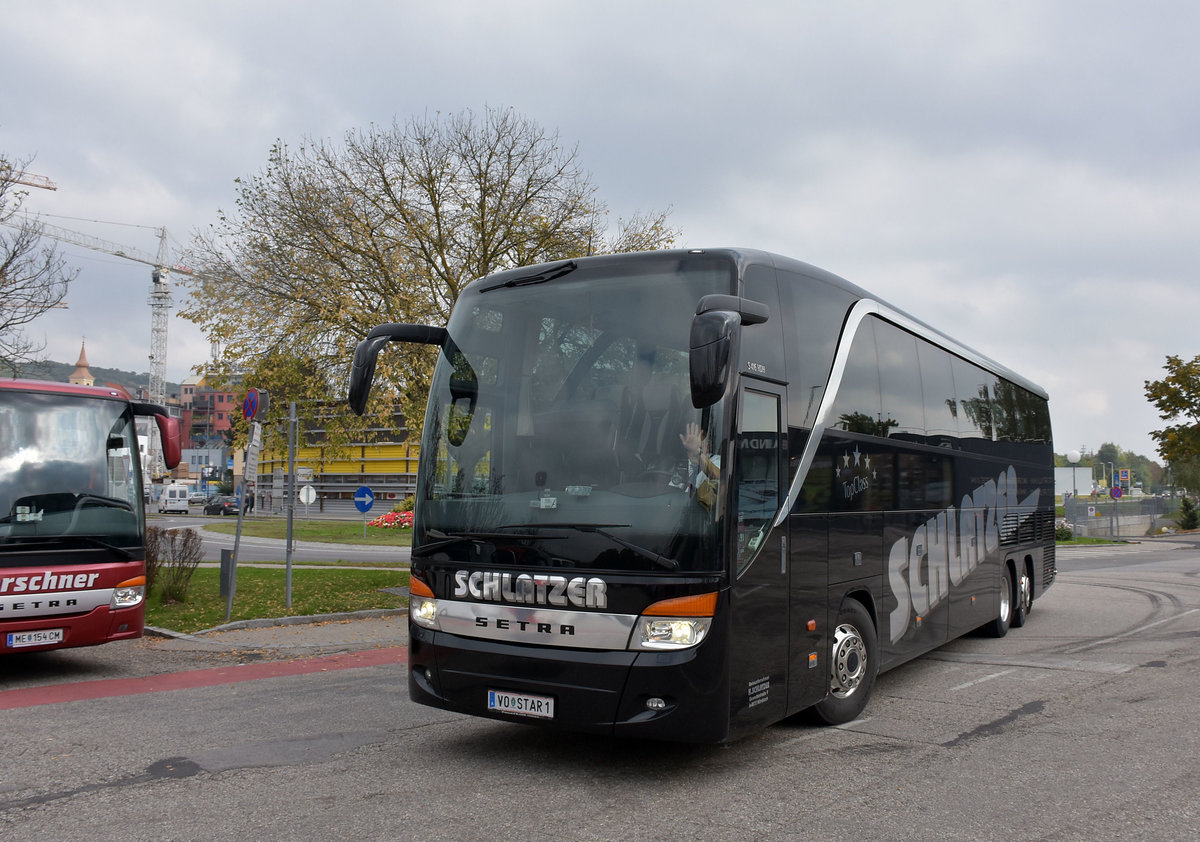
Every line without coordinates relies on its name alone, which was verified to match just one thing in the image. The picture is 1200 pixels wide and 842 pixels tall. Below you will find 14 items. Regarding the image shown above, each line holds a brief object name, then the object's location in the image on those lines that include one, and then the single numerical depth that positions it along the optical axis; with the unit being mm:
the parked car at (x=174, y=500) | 73125
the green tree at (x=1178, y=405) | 47688
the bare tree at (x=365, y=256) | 18734
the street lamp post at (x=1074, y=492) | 41250
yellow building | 59906
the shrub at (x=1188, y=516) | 48625
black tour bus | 5457
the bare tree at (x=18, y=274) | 17672
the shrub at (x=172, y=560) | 14789
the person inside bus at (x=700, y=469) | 5516
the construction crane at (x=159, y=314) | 147125
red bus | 8945
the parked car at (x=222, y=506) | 70062
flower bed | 42094
